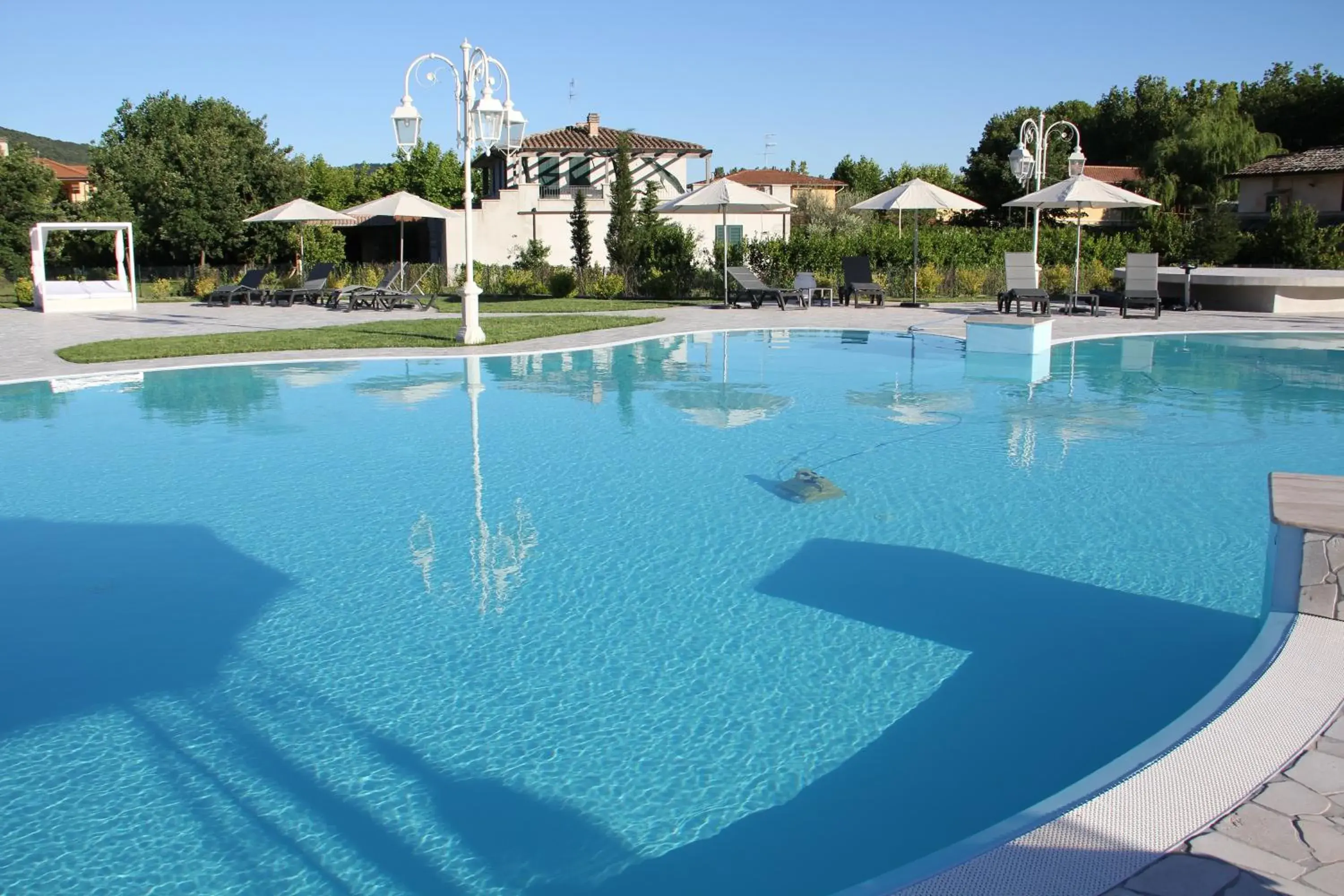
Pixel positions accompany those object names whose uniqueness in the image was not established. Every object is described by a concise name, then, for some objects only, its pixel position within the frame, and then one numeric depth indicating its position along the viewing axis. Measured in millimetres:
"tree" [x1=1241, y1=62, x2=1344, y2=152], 48906
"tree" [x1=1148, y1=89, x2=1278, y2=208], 43875
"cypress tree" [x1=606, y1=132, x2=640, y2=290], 25125
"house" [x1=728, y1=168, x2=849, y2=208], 50844
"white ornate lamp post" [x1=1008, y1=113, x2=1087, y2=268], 21984
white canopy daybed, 24359
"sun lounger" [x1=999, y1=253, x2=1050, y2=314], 19453
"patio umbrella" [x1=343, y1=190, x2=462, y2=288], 24422
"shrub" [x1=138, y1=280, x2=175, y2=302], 29109
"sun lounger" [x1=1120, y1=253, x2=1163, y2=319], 19812
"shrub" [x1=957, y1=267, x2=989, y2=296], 25672
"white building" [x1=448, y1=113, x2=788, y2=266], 30984
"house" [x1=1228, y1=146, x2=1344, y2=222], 37562
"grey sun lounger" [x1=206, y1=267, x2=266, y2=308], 25750
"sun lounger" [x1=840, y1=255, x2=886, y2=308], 23094
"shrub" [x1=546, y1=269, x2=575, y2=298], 26750
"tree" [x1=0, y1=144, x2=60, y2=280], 33156
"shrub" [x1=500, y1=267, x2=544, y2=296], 27281
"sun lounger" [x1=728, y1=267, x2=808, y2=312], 22734
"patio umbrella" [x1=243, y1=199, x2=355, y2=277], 25375
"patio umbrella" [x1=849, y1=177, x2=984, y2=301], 21438
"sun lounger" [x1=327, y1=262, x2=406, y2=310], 23938
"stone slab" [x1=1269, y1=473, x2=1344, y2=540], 4477
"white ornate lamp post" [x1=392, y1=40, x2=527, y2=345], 13945
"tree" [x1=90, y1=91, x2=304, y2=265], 30469
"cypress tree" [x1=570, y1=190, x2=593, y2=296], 27016
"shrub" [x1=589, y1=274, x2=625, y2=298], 25562
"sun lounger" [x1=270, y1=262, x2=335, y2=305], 25125
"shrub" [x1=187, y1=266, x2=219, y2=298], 29188
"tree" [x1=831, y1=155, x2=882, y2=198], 63750
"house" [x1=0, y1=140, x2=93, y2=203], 63188
